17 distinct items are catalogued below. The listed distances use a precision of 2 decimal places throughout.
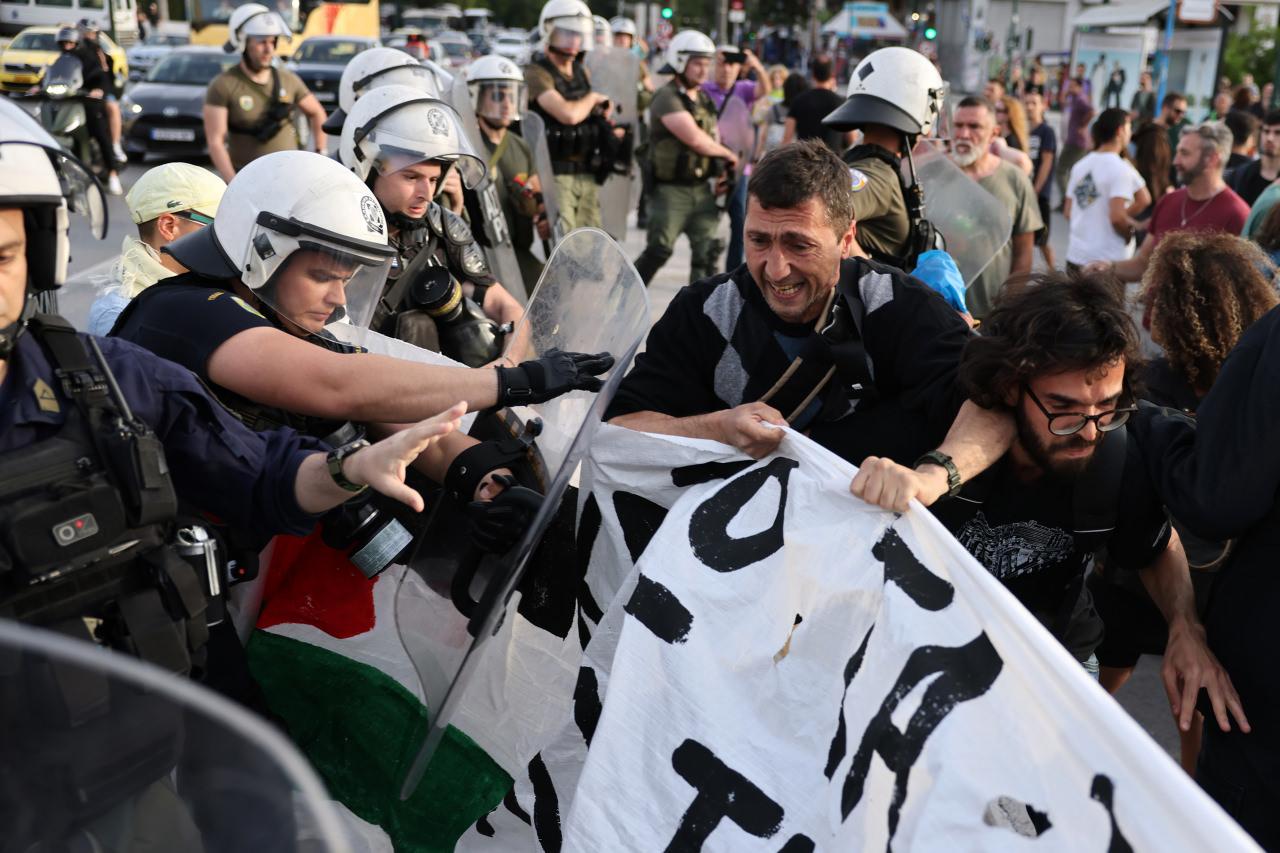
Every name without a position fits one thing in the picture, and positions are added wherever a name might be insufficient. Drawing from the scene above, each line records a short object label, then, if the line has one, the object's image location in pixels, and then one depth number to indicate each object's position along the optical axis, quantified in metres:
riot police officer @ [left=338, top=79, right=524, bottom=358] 3.87
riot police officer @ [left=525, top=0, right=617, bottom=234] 7.96
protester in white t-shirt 7.62
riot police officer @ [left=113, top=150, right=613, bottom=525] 2.50
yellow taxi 18.09
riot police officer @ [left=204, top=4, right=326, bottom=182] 8.77
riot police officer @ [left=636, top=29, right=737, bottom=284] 8.33
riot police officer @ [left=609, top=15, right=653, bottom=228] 8.66
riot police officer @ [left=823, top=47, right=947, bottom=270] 4.49
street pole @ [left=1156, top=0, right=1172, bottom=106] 20.72
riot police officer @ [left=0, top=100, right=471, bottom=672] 1.81
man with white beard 5.60
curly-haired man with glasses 2.37
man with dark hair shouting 2.73
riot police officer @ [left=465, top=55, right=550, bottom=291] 6.53
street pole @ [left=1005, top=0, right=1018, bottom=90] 30.91
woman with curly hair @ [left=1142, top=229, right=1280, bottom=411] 3.28
